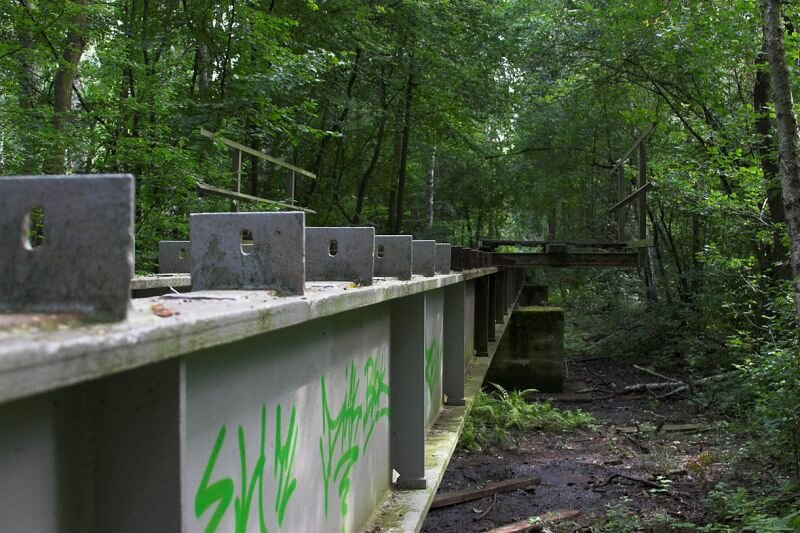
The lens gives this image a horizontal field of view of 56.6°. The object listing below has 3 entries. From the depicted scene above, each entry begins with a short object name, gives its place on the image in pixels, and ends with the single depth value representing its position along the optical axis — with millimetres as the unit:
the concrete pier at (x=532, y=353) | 18469
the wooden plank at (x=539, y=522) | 8203
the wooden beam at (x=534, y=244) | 15672
